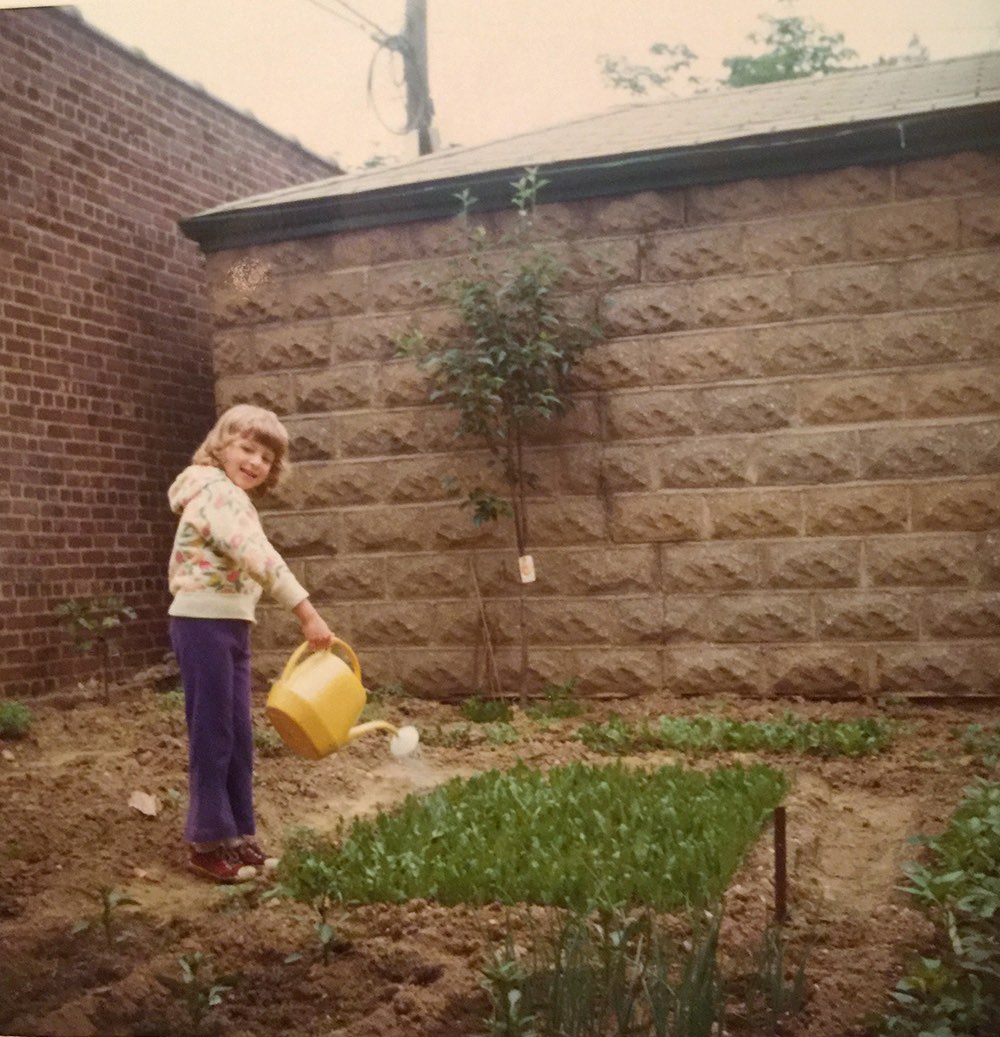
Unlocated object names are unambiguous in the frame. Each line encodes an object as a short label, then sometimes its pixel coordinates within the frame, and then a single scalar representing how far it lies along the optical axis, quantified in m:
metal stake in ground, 2.23
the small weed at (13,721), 3.64
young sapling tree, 4.55
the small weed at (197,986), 2.13
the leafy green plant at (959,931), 1.87
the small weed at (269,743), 3.74
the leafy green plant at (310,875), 2.58
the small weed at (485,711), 4.23
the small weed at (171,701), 3.83
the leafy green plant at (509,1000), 1.92
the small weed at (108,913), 2.45
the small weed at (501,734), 3.99
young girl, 2.87
